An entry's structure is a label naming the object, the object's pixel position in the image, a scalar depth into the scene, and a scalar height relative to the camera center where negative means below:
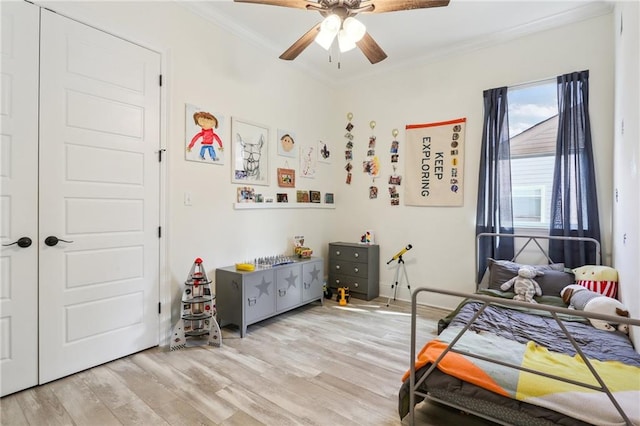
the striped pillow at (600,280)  2.54 -0.52
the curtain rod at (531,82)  3.20 +1.35
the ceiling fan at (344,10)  2.06 +1.33
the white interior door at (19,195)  1.96 +0.09
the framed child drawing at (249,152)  3.34 +0.65
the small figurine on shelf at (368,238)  4.32 -0.33
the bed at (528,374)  1.31 -0.77
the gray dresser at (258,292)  2.94 -0.79
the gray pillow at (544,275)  2.80 -0.56
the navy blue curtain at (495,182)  3.39 +0.34
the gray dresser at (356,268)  4.11 -0.72
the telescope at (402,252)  3.93 -0.47
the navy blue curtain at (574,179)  2.94 +0.33
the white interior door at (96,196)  2.15 +0.11
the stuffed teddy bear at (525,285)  2.80 -0.63
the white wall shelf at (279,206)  3.40 +0.08
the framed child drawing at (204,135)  2.92 +0.72
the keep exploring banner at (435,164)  3.71 +0.60
